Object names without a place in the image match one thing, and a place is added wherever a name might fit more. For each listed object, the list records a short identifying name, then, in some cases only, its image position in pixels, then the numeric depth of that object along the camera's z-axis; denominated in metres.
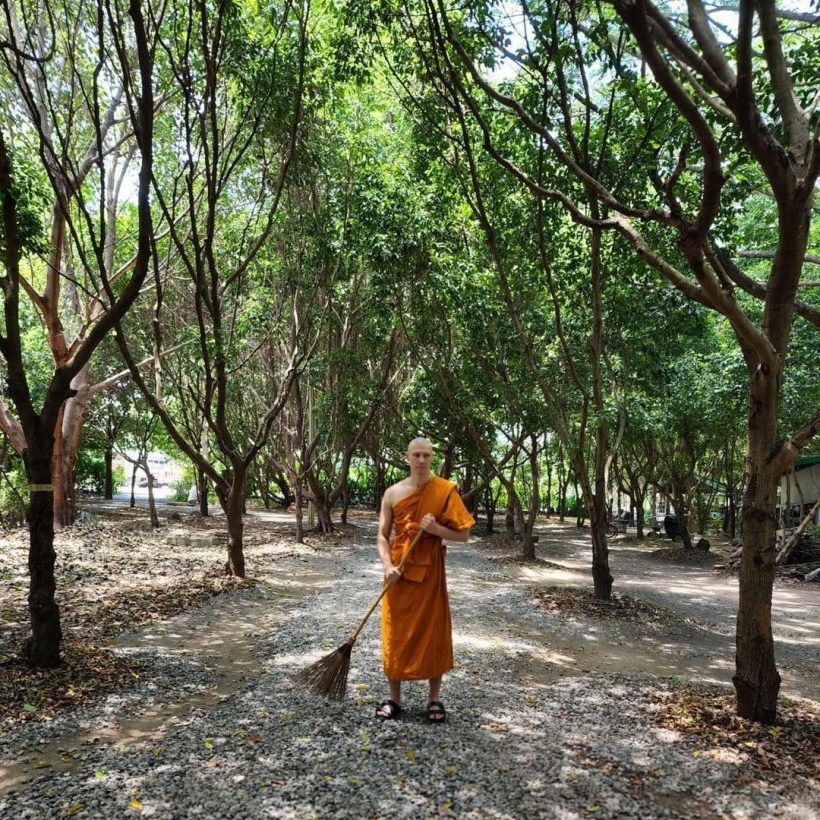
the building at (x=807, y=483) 20.92
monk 4.21
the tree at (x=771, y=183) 3.51
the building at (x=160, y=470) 44.67
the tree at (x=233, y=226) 7.18
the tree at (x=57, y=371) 4.54
